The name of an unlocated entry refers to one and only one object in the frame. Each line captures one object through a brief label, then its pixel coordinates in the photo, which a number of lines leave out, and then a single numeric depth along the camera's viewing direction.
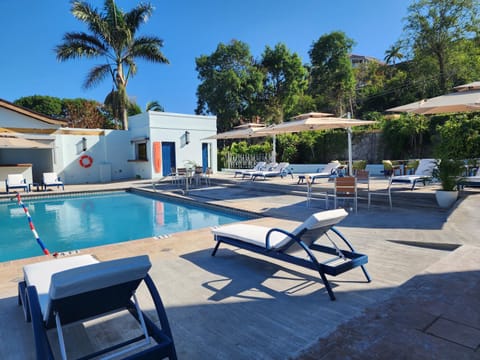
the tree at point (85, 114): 27.02
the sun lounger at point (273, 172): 13.47
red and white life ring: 17.27
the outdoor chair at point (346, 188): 7.16
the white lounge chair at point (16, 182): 13.15
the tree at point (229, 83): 25.28
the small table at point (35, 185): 14.04
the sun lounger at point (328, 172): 11.54
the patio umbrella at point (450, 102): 7.14
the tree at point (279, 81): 26.92
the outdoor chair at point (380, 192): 8.29
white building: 15.62
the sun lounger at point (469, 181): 7.04
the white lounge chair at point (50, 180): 13.82
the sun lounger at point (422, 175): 8.43
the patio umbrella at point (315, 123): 9.96
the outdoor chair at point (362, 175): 7.87
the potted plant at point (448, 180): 6.82
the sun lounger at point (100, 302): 1.85
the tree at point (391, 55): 31.58
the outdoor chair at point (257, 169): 14.17
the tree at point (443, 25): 21.44
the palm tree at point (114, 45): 18.02
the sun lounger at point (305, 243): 3.25
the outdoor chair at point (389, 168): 12.47
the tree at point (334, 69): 27.67
